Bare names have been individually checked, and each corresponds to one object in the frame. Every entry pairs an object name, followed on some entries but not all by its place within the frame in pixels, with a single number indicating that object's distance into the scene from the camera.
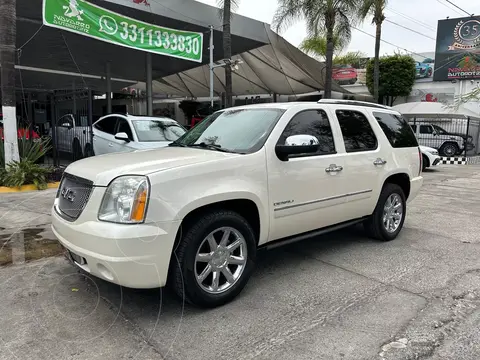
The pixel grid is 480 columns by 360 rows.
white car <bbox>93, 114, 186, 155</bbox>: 9.45
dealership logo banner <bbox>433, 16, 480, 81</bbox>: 24.97
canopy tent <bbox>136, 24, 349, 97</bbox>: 19.05
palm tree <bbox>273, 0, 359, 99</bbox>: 17.11
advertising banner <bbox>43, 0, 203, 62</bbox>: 9.79
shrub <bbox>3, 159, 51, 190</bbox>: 8.59
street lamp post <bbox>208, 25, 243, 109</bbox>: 13.12
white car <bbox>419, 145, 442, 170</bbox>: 14.85
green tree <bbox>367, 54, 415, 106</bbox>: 26.75
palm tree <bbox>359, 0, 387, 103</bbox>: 17.60
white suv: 3.07
